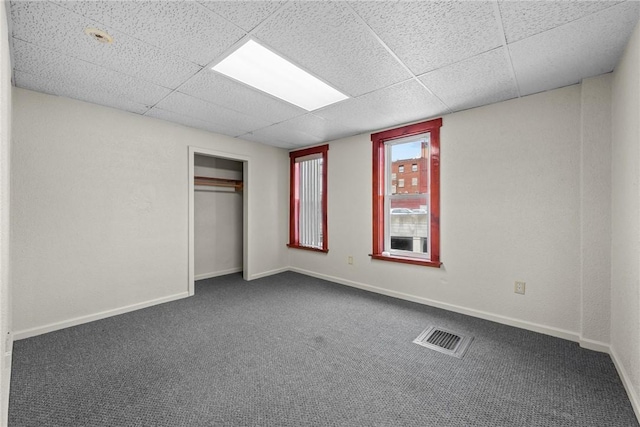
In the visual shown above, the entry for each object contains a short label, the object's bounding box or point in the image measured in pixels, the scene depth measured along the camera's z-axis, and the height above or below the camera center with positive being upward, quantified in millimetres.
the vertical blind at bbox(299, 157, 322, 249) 4633 +165
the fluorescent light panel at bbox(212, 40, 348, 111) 1996 +1182
